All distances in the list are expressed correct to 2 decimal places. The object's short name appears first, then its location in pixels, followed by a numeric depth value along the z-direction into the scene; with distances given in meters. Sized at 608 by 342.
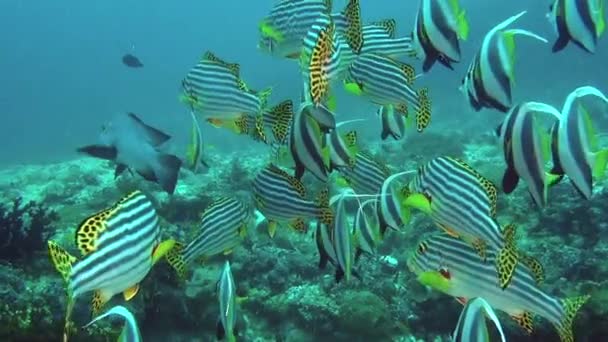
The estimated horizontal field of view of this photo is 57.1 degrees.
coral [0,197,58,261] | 7.30
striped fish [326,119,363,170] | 4.30
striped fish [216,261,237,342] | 3.77
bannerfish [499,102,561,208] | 3.09
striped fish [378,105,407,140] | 5.47
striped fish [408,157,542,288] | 3.28
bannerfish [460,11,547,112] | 3.39
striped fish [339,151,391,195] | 5.22
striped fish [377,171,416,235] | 4.32
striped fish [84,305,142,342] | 2.55
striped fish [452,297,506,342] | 2.34
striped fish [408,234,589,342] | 3.50
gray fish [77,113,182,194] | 4.26
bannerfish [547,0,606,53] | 3.53
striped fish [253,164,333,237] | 4.67
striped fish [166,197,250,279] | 5.00
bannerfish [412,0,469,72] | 3.53
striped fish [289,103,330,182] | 3.61
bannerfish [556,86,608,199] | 3.06
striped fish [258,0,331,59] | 4.81
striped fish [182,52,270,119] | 5.02
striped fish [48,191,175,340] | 2.90
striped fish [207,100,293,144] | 4.74
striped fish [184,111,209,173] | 5.05
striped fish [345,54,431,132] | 4.62
